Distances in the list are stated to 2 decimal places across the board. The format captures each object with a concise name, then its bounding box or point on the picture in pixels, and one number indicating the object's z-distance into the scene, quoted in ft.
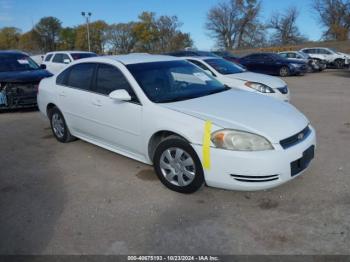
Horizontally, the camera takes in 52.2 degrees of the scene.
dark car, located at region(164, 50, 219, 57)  66.59
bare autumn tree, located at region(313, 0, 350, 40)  187.01
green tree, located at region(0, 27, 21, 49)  252.83
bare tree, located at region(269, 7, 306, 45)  228.63
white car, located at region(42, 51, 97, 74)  52.95
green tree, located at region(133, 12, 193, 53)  218.18
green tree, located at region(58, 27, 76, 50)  255.91
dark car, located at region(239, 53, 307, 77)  67.46
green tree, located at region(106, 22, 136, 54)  237.66
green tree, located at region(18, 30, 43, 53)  247.05
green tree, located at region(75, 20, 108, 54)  237.66
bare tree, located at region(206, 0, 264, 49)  226.79
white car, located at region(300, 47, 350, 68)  81.61
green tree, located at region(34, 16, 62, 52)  255.09
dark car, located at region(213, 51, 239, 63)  74.33
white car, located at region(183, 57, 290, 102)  27.53
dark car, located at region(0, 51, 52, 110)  28.86
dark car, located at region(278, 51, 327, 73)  75.65
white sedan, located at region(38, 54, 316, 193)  12.00
